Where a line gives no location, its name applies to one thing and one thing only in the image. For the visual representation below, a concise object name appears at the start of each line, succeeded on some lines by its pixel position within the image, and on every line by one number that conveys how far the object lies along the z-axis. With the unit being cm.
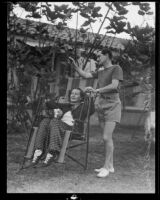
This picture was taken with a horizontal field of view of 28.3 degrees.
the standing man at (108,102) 392
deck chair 371
